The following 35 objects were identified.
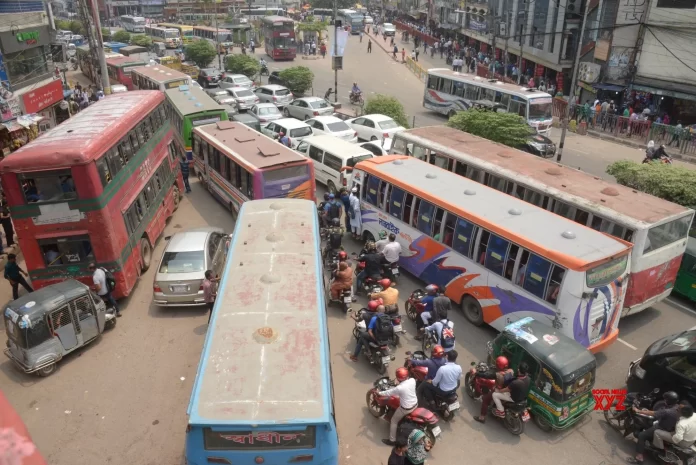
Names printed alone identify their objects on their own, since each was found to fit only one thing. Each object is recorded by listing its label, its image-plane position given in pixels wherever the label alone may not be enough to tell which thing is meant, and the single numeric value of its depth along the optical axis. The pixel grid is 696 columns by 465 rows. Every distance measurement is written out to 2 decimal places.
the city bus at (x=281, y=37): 50.19
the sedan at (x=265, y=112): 26.07
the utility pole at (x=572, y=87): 19.23
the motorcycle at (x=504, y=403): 8.33
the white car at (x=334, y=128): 22.45
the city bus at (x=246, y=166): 14.86
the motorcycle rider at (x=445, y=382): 8.27
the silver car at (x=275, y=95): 31.02
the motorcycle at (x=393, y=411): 7.74
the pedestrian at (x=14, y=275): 11.95
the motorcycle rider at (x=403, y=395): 7.76
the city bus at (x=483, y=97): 24.89
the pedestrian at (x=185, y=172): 19.64
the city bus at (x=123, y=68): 35.69
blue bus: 5.90
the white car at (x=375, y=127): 23.44
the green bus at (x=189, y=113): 21.30
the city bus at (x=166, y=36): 58.69
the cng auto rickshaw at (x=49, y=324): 9.64
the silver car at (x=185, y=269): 11.96
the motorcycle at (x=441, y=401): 8.57
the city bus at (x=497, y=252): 9.28
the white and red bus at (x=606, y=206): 10.78
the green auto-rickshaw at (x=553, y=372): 8.08
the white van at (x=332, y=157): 18.09
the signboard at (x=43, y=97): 22.27
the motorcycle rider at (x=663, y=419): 7.51
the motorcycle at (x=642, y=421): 7.56
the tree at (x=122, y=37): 62.72
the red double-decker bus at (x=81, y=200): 10.38
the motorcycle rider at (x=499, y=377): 8.27
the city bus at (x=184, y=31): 59.74
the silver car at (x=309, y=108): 27.70
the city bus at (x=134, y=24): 75.00
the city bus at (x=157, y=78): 28.16
